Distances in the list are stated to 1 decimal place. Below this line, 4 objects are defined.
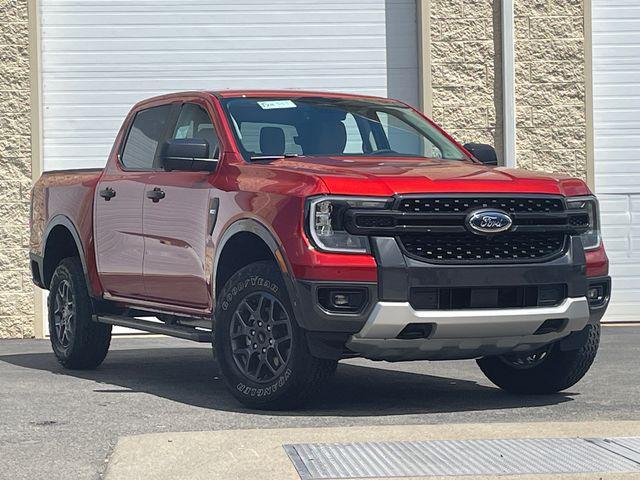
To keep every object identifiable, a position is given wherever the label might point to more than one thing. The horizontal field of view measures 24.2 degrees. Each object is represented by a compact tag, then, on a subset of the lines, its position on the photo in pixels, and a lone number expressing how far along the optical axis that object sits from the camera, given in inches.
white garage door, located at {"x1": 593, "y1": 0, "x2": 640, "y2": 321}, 606.2
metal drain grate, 238.4
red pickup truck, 299.1
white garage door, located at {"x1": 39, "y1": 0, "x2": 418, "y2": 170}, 597.9
